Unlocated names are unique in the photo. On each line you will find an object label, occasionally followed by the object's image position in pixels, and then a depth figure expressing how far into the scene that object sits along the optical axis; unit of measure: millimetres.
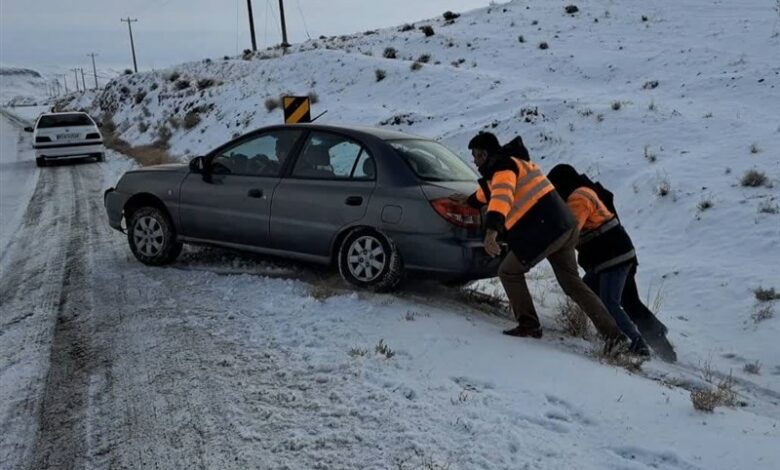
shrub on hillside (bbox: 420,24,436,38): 25755
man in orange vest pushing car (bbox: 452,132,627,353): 4578
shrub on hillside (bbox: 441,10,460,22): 31244
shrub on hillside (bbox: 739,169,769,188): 8609
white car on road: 18156
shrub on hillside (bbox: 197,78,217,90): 28808
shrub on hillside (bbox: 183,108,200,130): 23391
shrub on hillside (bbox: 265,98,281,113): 21297
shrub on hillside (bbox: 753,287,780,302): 6252
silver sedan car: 5414
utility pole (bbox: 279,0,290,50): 39712
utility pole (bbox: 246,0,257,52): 43219
